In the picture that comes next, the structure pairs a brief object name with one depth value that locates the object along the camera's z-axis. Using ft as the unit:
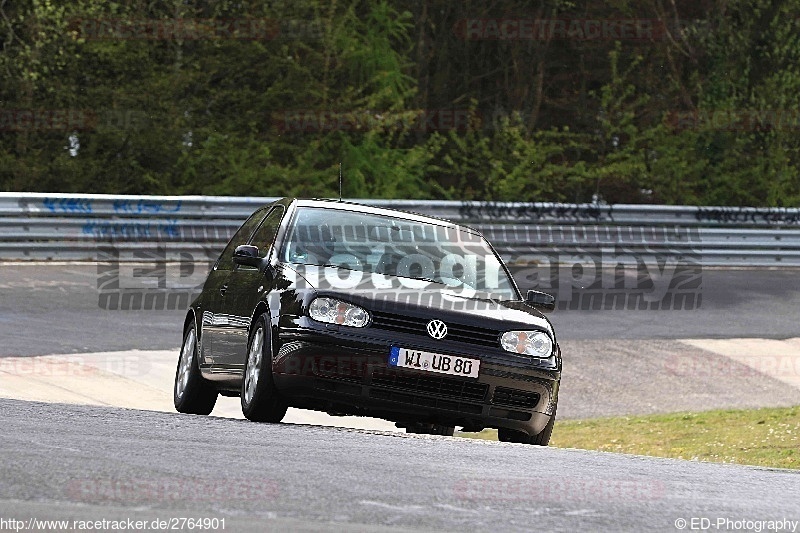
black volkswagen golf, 63.93
